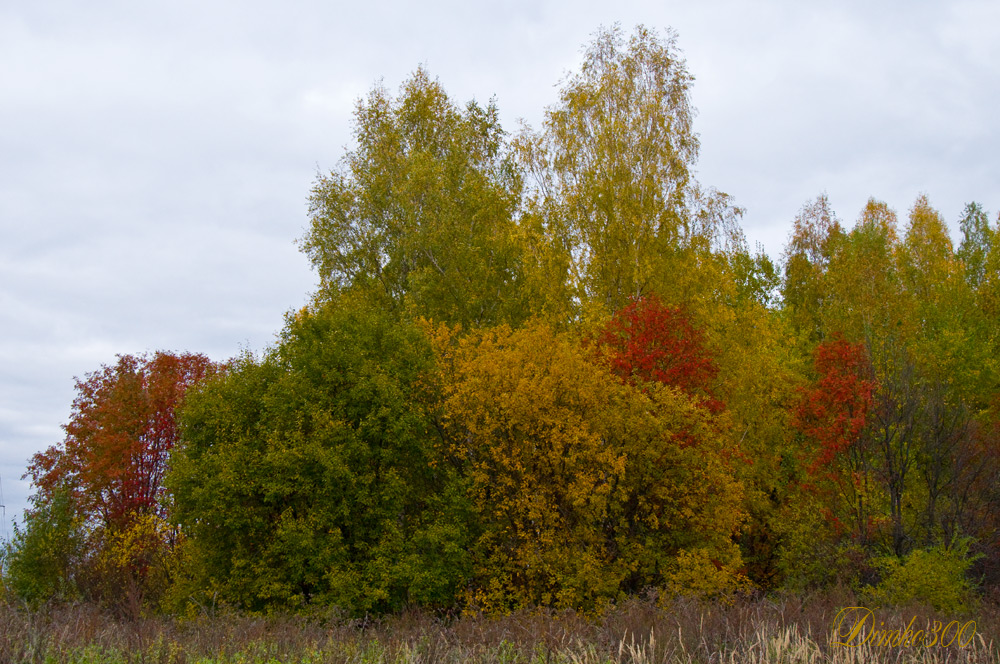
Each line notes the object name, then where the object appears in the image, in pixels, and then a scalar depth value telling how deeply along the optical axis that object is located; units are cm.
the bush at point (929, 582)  1886
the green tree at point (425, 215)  3259
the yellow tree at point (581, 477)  2123
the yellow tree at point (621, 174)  3002
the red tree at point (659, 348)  2522
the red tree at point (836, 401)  2492
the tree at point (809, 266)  4650
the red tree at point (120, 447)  3581
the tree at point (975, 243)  4331
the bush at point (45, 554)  3291
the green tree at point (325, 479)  2158
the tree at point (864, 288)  3709
